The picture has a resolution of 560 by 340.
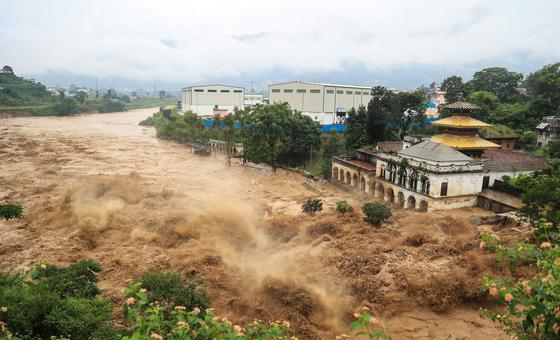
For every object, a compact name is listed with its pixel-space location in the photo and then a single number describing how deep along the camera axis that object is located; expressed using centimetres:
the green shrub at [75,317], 1177
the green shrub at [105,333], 1155
